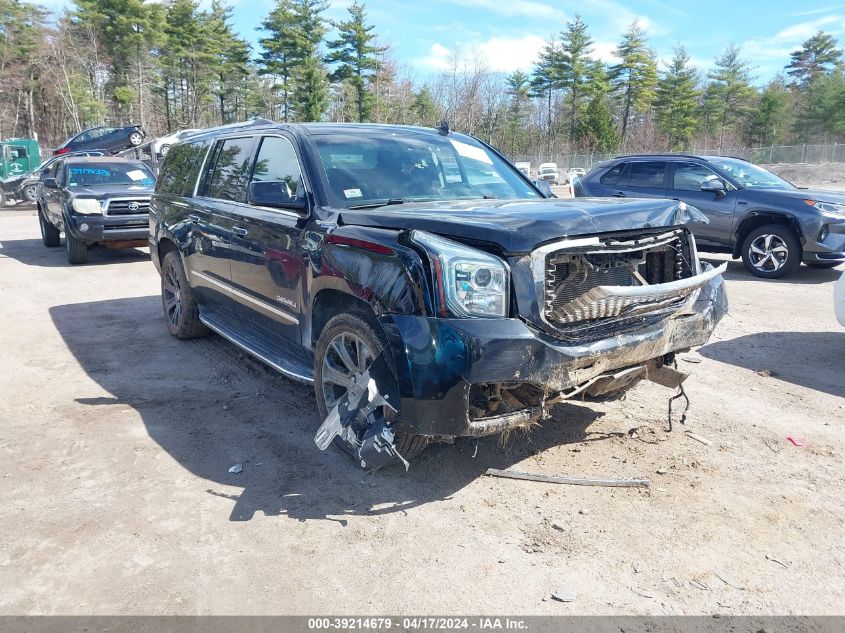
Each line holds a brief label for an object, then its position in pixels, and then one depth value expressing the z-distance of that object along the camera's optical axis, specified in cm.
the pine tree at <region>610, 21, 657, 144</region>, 6184
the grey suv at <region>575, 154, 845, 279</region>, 916
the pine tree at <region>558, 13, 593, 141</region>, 6138
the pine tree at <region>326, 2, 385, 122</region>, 5306
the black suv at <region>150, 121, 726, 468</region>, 308
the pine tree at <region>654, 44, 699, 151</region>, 6281
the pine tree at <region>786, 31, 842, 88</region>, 6762
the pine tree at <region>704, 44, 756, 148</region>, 6406
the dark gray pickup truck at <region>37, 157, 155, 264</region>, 1125
